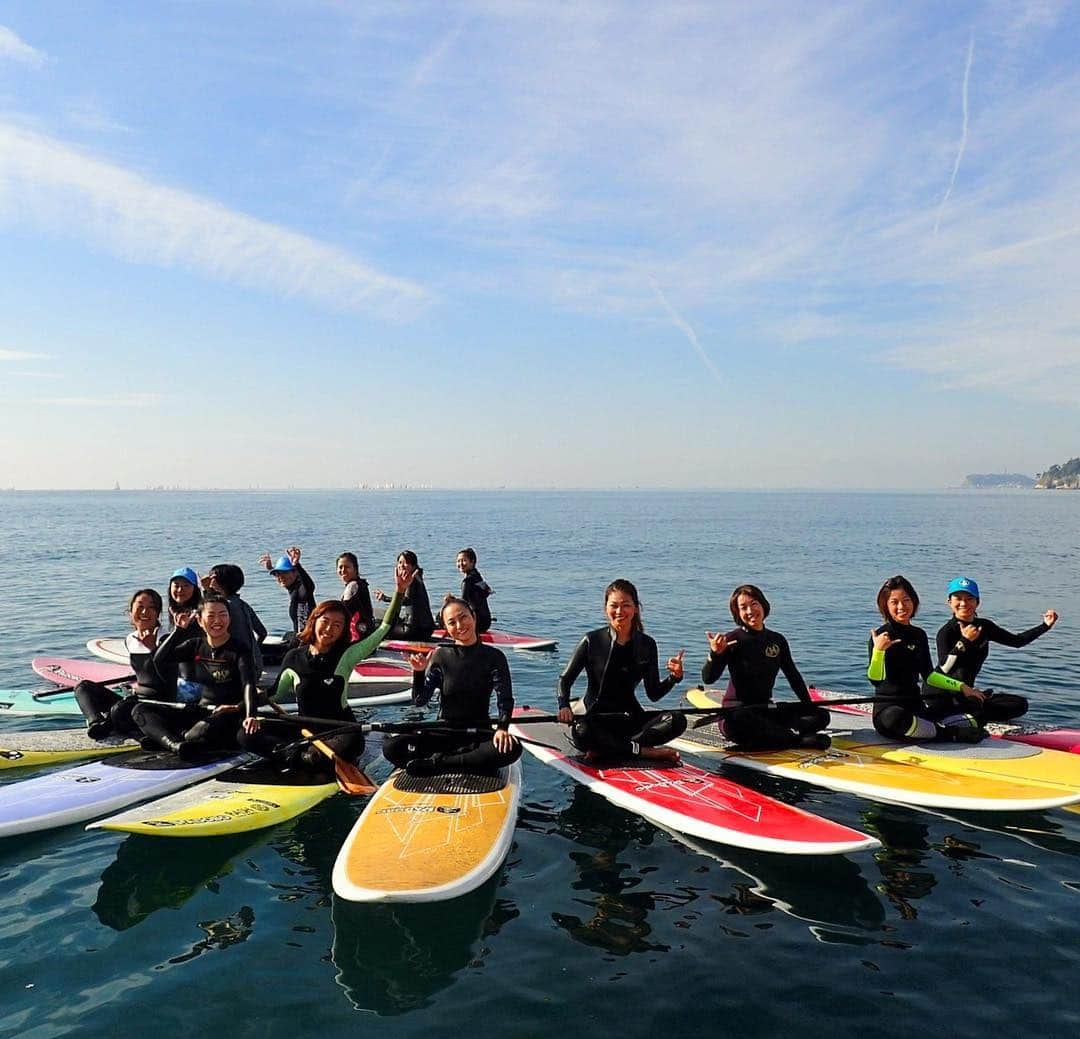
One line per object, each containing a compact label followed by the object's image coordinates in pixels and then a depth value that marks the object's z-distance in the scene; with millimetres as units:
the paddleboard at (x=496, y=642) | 16922
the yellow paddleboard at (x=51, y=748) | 9361
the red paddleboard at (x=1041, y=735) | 9602
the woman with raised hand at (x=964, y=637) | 9875
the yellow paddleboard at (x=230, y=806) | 6879
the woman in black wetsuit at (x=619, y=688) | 8633
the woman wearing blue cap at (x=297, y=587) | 14655
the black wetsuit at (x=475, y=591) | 16312
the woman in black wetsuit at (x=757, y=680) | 9250
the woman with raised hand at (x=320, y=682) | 8445
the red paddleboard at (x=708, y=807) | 6719
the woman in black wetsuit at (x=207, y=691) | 8844
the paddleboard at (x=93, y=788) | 7469
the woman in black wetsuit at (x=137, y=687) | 9398
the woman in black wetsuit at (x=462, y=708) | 8078
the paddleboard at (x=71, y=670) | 13981
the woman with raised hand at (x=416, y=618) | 17219
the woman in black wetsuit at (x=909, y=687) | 9461
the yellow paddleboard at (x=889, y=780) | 7871
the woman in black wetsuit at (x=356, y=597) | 14344
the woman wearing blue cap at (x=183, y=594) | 9914
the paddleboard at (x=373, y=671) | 13984
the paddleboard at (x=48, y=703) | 12289
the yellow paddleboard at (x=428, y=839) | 5914
